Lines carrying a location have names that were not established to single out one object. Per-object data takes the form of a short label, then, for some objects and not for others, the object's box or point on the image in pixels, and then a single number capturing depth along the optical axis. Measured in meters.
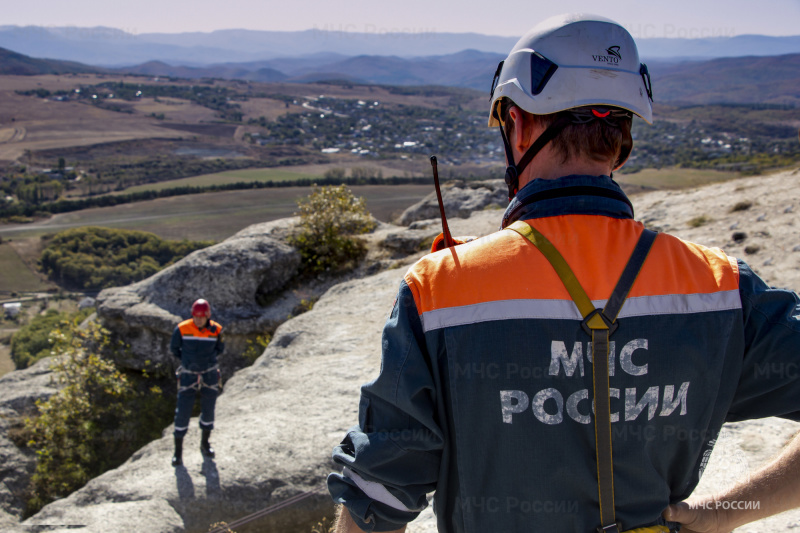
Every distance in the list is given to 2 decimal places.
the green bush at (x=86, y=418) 8.94
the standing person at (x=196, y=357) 6.82
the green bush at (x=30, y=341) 28.17
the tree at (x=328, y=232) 13.34
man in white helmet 1.41
